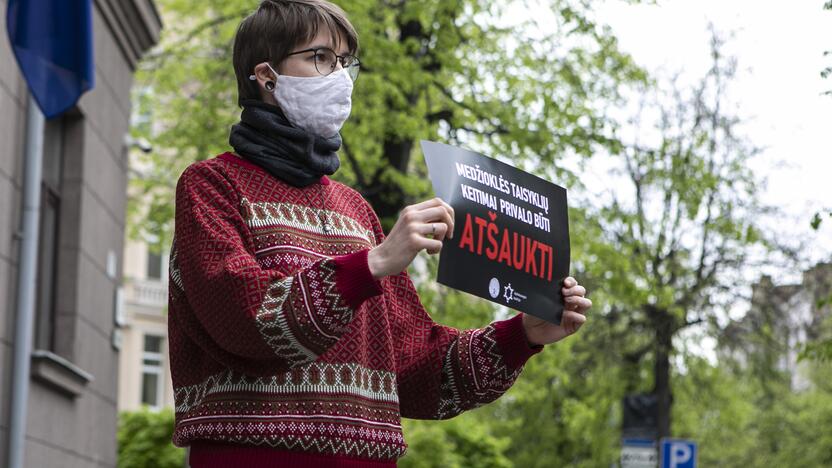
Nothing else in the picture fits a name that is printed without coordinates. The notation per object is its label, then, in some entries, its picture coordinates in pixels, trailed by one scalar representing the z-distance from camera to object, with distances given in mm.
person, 2936
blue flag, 9078
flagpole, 9375
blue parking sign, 16969
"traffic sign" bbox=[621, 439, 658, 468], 17500
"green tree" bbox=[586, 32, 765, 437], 21125
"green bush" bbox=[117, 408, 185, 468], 22761
